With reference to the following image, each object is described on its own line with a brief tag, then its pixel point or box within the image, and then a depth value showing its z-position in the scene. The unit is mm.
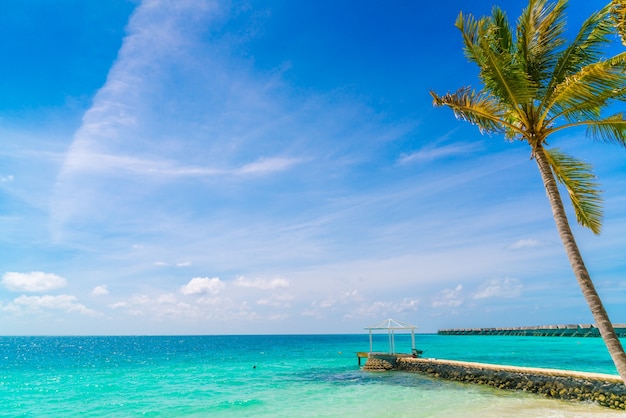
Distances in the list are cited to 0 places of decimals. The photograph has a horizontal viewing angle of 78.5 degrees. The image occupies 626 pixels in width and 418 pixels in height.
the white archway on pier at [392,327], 34656
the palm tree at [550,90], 7348
